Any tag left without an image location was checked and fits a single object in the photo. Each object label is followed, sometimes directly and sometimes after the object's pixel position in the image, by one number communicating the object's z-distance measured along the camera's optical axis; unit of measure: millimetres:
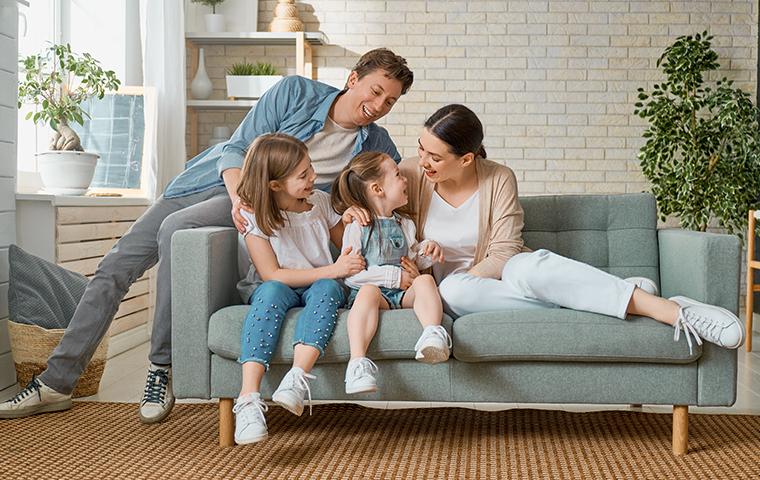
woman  2412
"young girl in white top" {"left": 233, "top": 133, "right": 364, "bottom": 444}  2361
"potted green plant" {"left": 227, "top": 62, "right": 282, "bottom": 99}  5746
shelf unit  5777
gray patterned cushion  3186
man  2873
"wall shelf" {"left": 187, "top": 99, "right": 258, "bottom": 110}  5758
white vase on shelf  5891
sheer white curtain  4871
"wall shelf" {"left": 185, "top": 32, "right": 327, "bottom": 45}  5789
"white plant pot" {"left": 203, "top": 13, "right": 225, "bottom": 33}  5887
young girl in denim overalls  2451
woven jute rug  2354
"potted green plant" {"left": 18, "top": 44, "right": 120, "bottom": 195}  3986
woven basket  3154
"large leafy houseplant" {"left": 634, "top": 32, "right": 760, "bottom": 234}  5645
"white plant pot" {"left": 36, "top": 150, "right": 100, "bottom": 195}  3980
